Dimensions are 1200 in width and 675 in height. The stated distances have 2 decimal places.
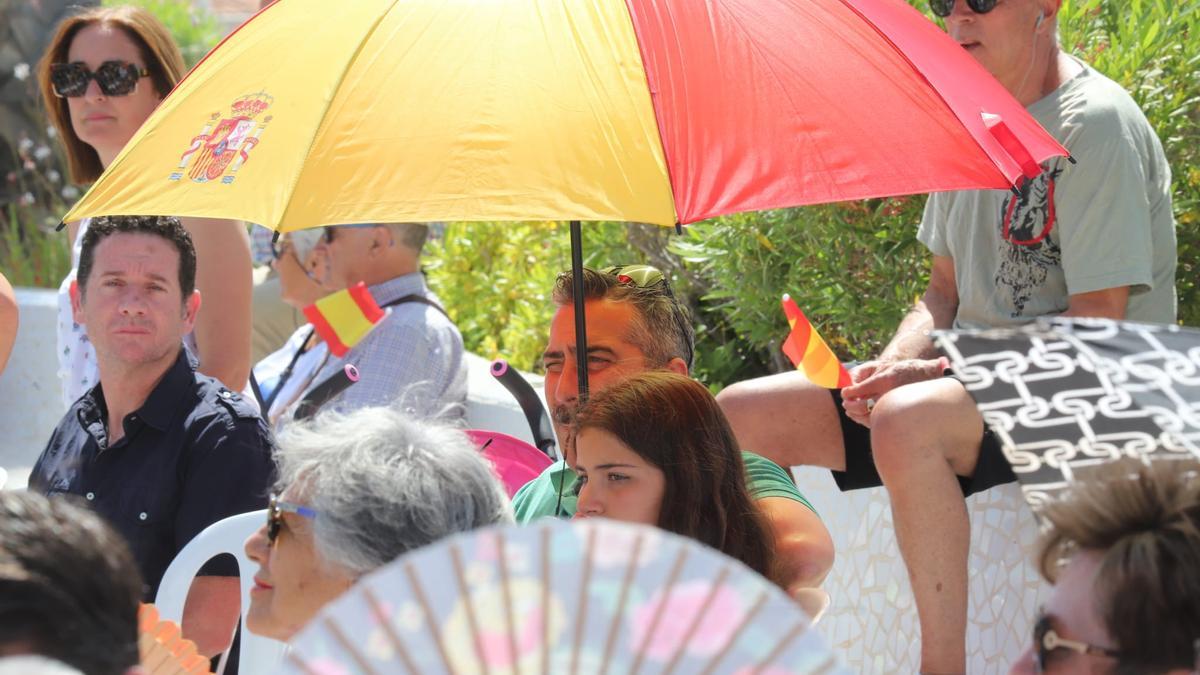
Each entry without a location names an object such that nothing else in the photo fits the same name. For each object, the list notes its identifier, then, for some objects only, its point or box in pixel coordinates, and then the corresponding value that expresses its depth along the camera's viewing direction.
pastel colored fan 2.56
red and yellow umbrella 5.36
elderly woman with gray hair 4.49
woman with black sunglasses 7.87
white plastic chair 6.20
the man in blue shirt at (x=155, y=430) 6.59
